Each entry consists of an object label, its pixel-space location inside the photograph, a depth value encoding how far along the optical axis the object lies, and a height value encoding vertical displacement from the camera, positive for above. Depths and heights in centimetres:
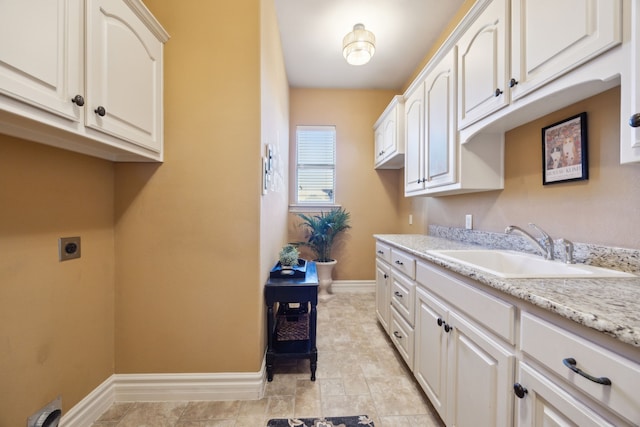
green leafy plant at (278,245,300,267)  203 -35
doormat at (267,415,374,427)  140 -116
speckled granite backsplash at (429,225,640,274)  100 -18
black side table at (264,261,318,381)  175 -84
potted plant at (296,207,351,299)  346 -35
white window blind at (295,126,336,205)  380 +72
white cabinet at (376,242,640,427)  59 -48
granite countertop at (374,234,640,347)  56 -24
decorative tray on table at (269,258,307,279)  189 -44
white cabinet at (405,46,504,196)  170 +50
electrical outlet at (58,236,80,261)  125 -18
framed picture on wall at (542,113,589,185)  118 +32
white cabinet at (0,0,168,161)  80 +55
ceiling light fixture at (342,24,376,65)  228 +155
